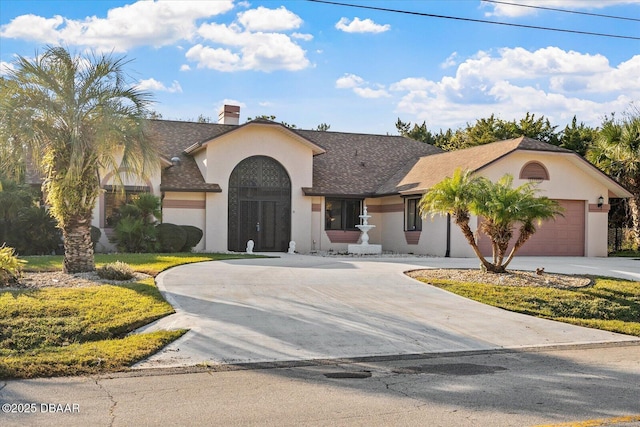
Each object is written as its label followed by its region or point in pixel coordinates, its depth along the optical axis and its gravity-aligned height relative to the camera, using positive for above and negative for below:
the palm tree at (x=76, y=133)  14.70 +1.87
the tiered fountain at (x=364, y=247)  27.14 -1.23
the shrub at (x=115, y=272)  14.99 -1.32
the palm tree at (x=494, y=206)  16.73 +0.33
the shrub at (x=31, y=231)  22.20 -0.59
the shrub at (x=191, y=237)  25.09 -0.83
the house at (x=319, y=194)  26.33 +1.00
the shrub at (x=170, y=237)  24.14 -0.81
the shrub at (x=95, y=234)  23.93 -0.72
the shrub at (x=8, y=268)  13.75 -1.17
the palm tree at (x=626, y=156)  27.75 +2.77
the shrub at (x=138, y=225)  23.25 -0.37
